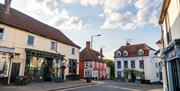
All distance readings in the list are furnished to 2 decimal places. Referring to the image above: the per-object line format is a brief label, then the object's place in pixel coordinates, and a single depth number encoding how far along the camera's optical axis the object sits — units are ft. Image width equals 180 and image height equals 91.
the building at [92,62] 90.42
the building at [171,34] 20.26
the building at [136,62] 90.18
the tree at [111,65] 137.22
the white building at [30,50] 39.78
